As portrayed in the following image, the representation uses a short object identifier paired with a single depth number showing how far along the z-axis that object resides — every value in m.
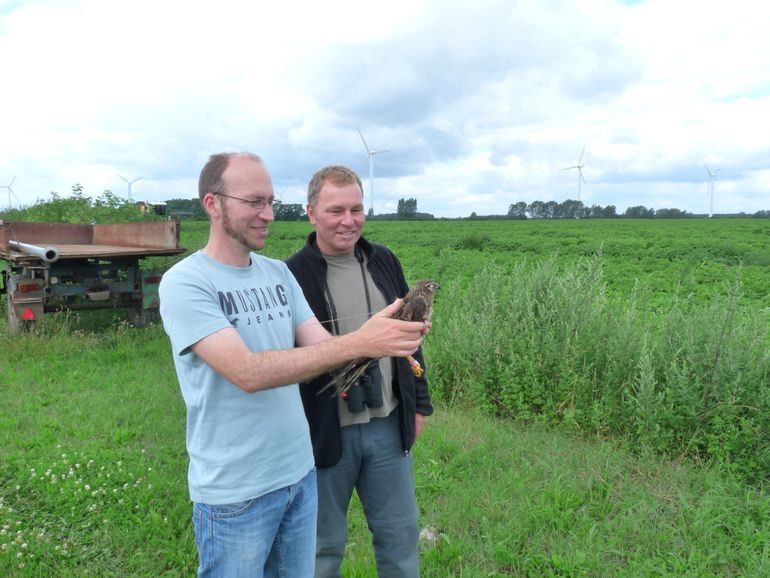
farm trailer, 7.69
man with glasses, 1.74
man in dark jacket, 2.52
